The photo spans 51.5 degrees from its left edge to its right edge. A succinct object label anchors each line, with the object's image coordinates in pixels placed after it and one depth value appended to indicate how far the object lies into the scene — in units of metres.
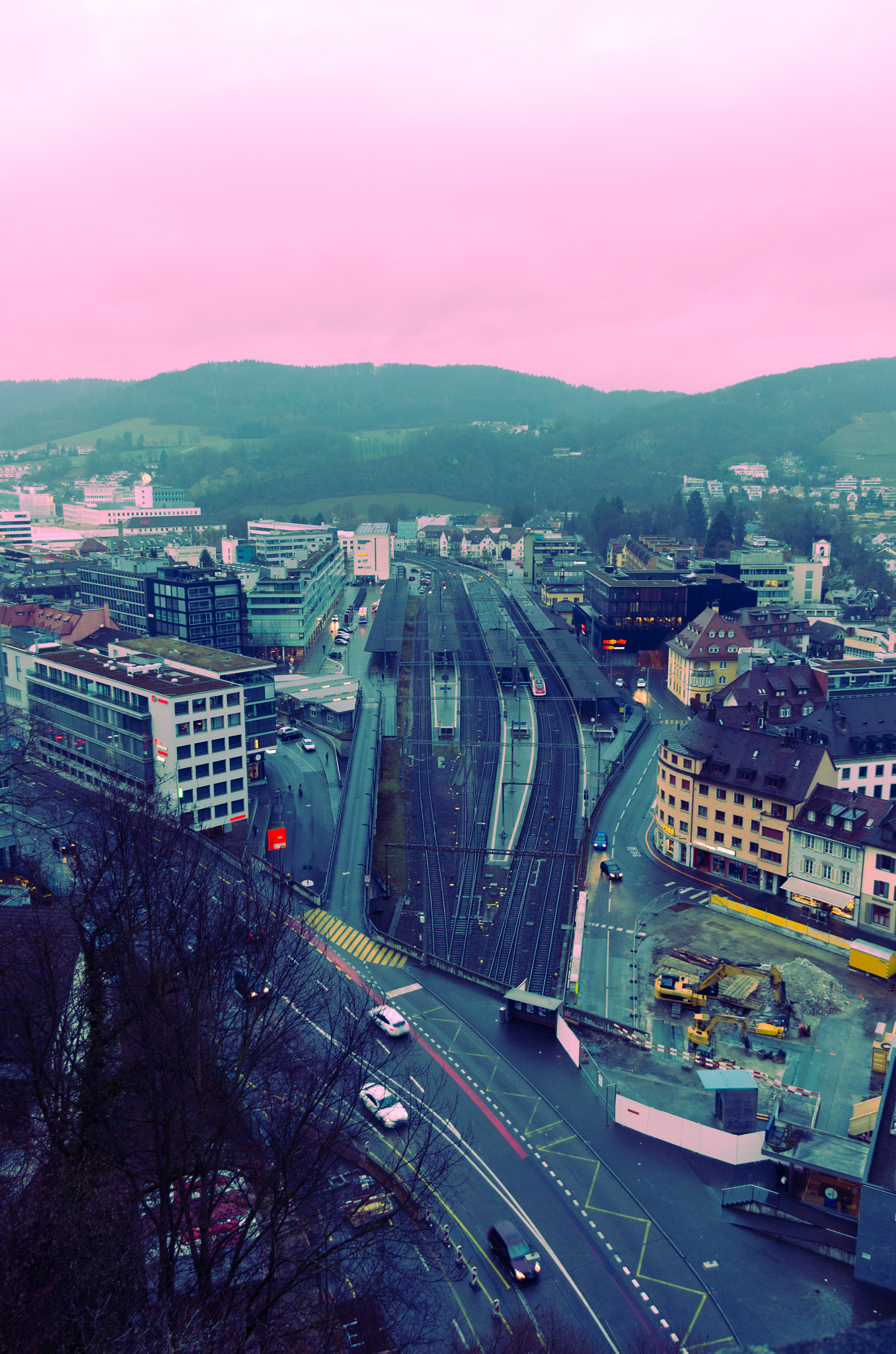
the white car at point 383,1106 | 33.22
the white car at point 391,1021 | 38.50
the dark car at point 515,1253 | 26.95
